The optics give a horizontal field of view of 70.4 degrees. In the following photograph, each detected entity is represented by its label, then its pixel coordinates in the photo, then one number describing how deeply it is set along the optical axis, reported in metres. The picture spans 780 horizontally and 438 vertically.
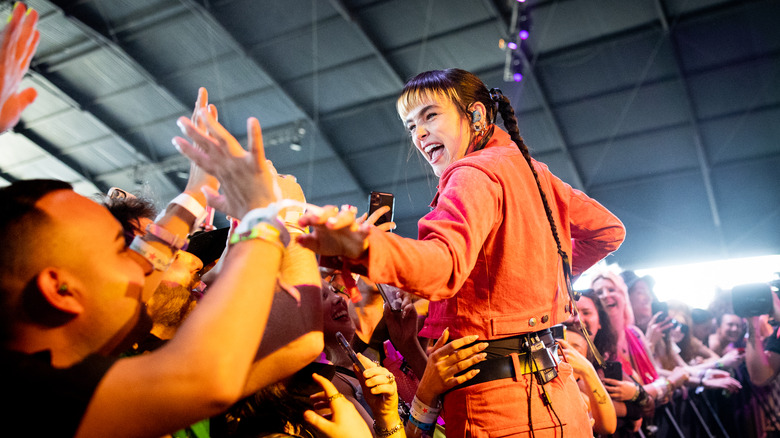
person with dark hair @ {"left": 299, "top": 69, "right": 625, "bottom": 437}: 1.22
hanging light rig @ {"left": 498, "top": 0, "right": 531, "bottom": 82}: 8.90
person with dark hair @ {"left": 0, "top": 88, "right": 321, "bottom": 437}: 0.98
